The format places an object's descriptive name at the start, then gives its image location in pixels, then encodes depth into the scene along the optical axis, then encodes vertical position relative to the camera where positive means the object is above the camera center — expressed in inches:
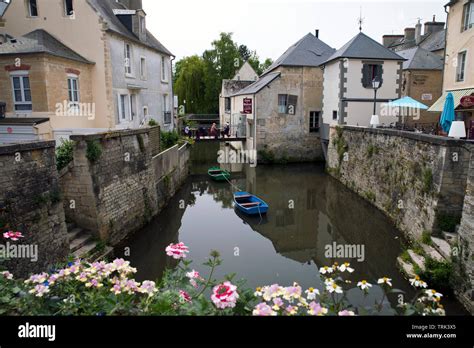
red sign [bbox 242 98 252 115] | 995.9 +48.5
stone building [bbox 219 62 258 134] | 1566.3 +173.0
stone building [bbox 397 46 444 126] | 922.7 +113.0
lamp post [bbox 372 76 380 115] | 630.7 +68.5
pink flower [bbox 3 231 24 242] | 146.7 -49.8
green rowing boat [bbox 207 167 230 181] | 801.6 -128.2
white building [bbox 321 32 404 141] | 756.0 +96.6
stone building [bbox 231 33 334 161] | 960.3 +31.4
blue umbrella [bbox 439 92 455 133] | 481.8 +11.0
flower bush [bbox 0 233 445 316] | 86.0 -49.3
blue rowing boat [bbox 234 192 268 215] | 535.2 -138.8
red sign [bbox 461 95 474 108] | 555.6 +30.6
